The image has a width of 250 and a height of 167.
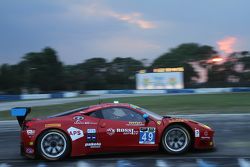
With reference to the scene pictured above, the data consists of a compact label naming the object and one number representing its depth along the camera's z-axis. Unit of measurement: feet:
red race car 52.60
